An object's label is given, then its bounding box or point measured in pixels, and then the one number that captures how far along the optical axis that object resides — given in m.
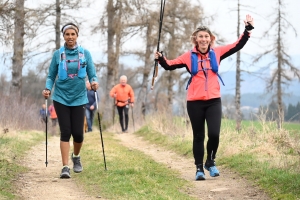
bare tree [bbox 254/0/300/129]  31.58
